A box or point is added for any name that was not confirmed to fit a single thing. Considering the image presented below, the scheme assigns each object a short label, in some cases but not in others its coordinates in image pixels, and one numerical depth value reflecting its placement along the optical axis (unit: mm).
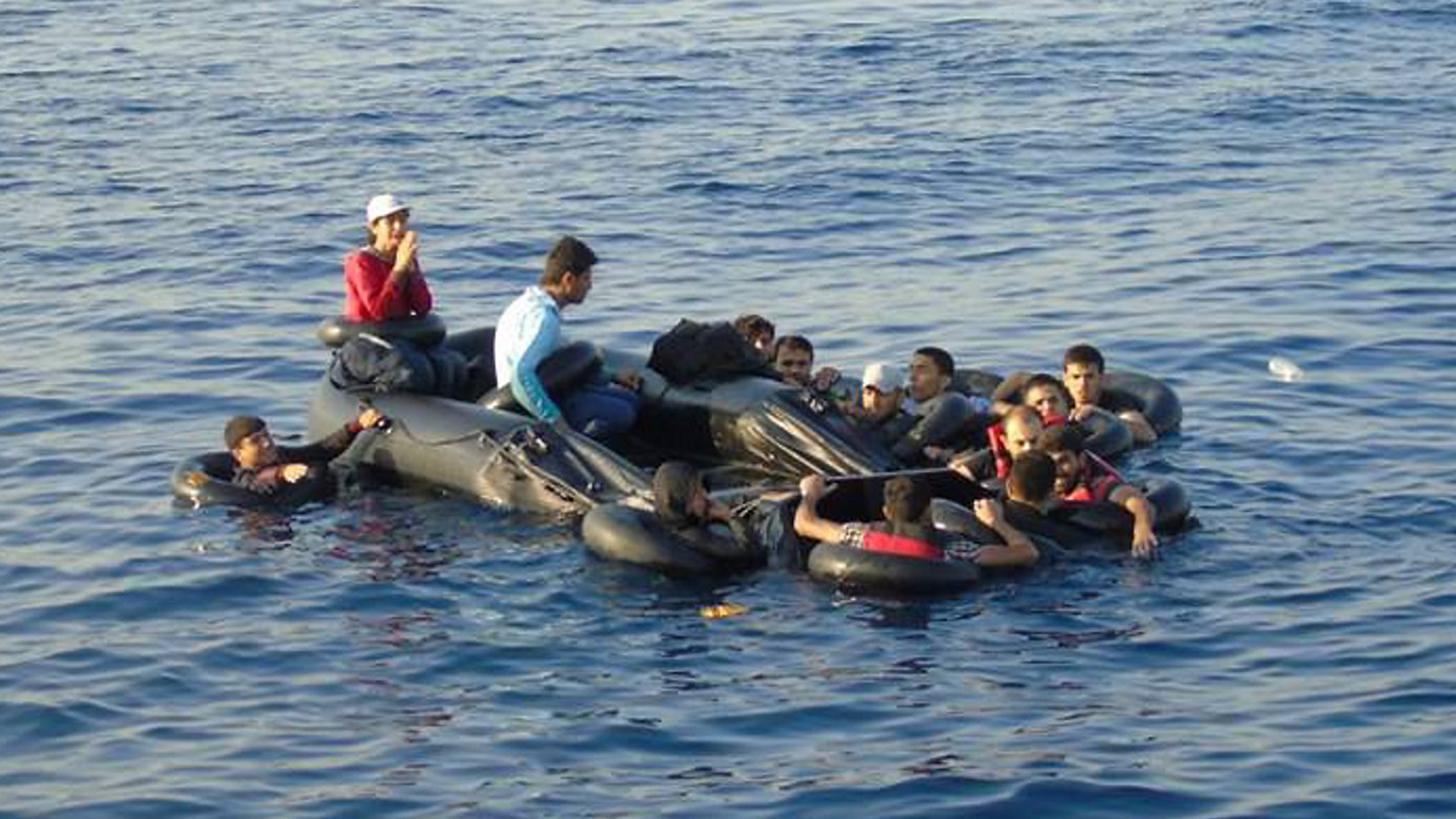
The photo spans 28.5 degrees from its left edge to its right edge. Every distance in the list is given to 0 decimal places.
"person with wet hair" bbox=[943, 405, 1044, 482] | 18078
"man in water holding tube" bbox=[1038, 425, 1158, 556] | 17891
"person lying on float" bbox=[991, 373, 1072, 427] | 19188
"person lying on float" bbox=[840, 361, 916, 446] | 19953
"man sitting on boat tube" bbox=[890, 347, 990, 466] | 19734
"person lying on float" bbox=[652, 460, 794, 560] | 17969
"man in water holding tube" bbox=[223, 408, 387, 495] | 19844
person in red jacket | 20531
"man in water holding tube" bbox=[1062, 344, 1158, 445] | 20469
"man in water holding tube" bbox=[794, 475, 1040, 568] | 17391
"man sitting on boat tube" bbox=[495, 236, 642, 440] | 19750
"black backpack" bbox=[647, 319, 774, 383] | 20281
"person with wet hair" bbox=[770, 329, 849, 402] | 20625
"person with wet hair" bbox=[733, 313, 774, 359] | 21047
